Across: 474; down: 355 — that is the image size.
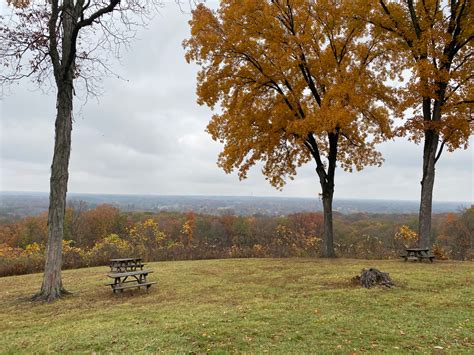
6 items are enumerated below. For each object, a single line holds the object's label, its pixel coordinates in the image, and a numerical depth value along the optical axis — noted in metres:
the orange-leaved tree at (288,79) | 14.00
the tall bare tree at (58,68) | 9.14
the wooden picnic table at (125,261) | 11.26
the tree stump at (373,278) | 8.99
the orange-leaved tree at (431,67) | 12.67
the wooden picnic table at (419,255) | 13.26
